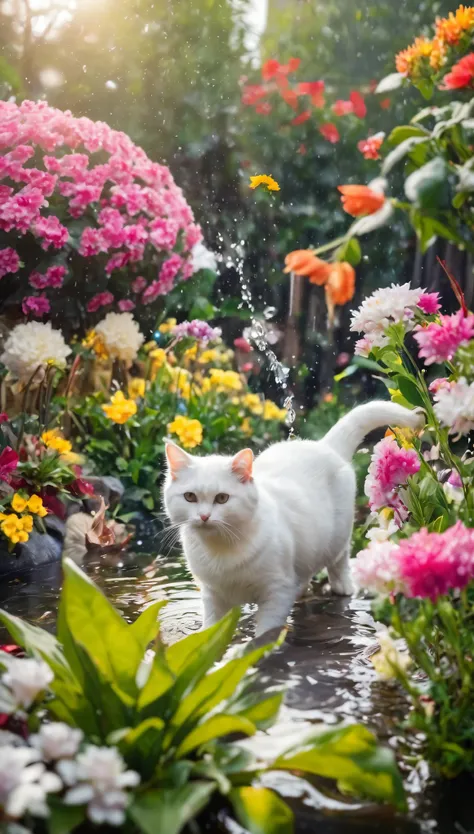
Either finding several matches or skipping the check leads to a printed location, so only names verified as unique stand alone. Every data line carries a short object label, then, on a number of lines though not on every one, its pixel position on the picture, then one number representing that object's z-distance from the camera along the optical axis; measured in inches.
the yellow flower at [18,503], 124.8
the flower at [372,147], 81.2
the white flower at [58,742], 50.0
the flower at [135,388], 177.5
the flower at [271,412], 201.9
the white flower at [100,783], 47.1
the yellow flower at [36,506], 125.6
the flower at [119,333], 151.0
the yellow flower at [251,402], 200.2
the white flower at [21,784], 45.4
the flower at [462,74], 61.8
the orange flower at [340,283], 54.9
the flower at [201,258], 179.1
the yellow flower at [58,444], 134.0
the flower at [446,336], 64.6
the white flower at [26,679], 53.1
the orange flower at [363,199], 56.2
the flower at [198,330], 169.2
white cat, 89.6
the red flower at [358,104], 213.9
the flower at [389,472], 82.0
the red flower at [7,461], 120.4
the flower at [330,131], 217.8
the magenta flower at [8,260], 132.6
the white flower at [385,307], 80.4
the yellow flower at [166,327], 194.6
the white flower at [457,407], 63.3
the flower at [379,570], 59.7
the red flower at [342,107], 216.5
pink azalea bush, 133.3
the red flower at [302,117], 220.7
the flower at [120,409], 155.3
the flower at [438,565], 55.8
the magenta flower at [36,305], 137.3
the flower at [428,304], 82.9
